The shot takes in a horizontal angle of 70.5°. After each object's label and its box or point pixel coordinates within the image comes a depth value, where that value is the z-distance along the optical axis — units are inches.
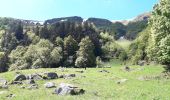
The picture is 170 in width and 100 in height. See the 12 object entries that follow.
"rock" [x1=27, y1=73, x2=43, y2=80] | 696.1
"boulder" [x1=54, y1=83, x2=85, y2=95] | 480.3
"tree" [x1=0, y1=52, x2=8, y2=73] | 2305.0
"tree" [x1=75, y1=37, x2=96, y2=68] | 1877.4
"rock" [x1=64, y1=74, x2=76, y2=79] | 737.3
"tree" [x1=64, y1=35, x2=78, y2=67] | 2192.4
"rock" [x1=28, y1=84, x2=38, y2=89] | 570.8
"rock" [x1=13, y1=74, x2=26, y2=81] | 674.7
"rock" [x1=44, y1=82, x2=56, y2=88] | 566.3
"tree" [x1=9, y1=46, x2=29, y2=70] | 2000.8
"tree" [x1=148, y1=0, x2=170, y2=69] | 664.2
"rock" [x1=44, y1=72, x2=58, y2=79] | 726.3
